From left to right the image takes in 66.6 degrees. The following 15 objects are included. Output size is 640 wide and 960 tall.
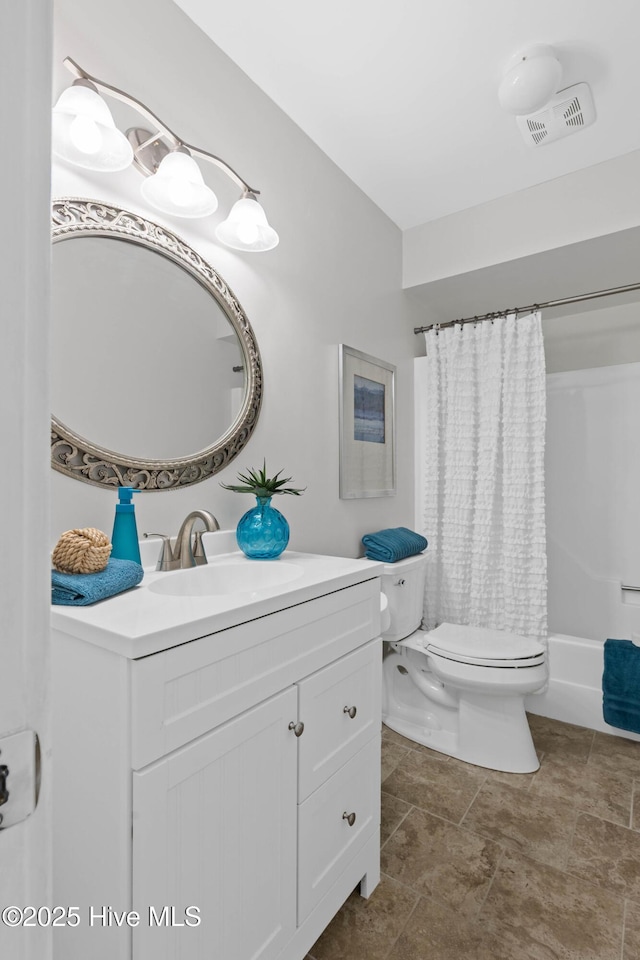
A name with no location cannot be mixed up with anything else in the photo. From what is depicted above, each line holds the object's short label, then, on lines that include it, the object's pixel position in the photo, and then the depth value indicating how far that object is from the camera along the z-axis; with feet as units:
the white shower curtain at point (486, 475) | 7.49
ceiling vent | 5.43
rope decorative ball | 3.13
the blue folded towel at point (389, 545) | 6.89
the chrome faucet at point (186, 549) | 4.18
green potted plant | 4.66
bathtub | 7.26
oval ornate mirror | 3.79
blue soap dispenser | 3.77
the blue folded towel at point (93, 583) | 2.90
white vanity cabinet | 2.43
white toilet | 6.11
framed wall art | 6.82
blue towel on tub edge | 6.41
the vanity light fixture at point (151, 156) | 3.58
